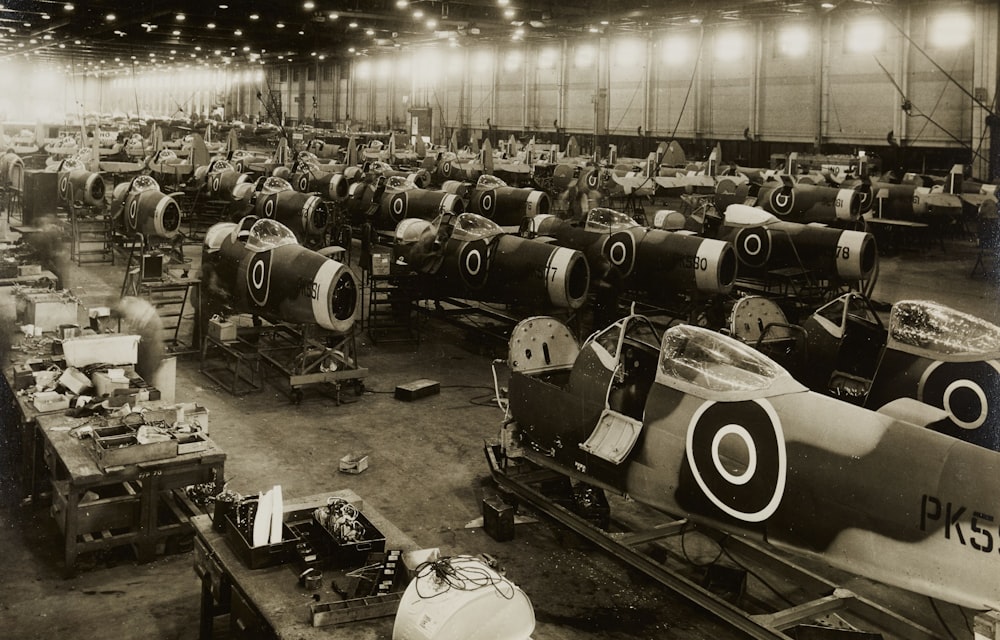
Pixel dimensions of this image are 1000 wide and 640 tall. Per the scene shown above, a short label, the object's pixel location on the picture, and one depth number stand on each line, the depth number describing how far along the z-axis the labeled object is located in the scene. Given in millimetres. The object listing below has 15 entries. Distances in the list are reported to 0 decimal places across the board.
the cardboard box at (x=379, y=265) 13922
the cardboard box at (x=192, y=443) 6570
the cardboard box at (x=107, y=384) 7590
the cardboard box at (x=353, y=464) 8359
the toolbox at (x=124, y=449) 6195
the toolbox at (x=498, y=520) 7000
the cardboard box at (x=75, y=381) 7602
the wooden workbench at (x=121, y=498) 6168
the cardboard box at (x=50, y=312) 9641
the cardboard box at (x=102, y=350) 8086
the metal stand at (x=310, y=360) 10578
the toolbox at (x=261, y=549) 4602
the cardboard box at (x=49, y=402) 7230
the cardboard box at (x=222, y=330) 11523
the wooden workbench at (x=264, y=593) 4012
